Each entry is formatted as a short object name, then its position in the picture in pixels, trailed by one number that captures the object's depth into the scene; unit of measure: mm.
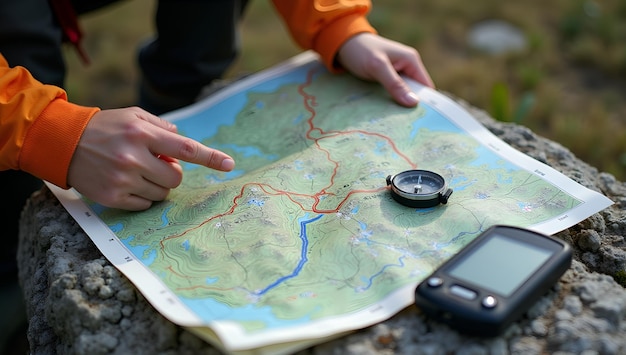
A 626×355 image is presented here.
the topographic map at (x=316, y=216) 1080
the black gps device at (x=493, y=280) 988
